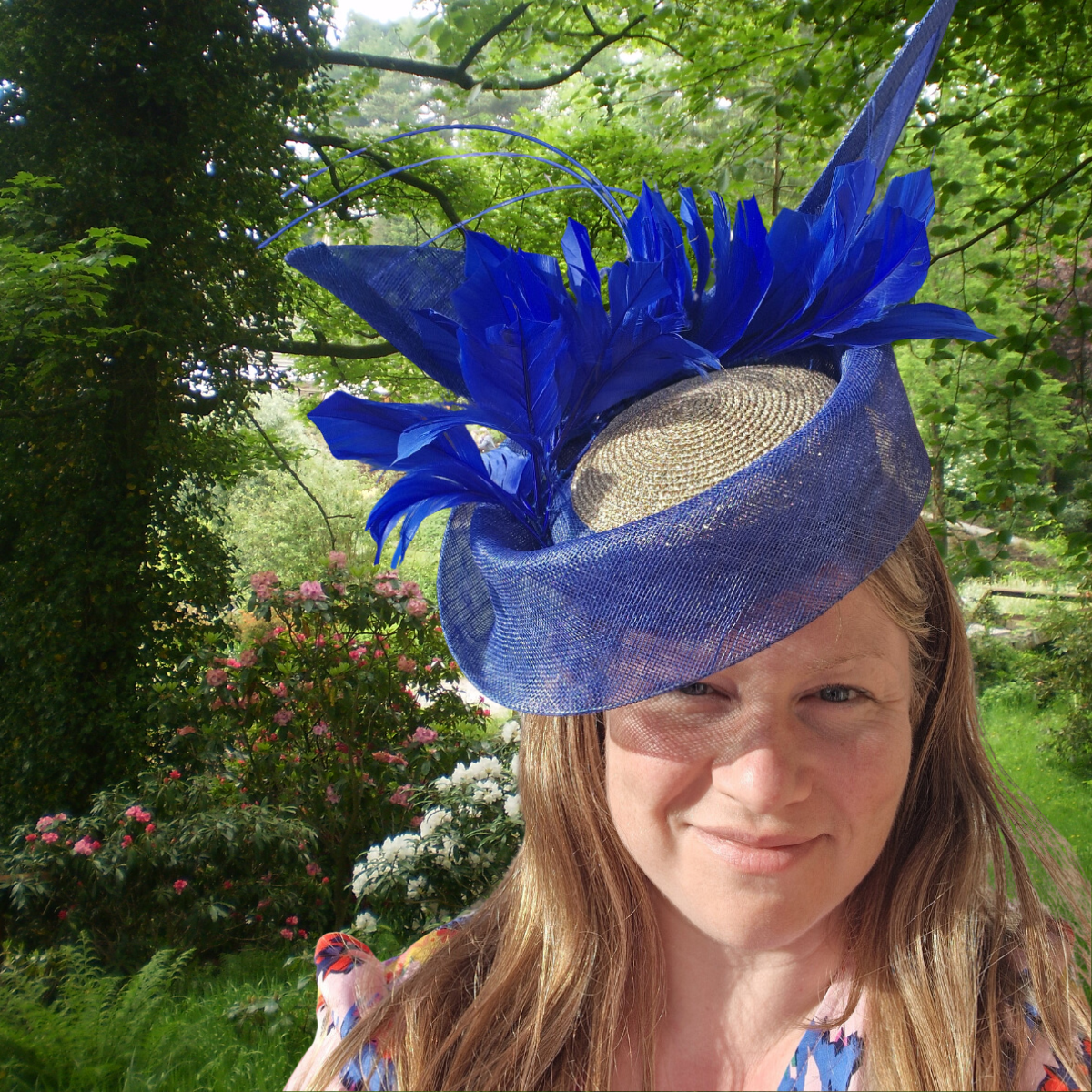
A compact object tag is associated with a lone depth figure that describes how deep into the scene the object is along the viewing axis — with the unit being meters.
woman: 0.88
